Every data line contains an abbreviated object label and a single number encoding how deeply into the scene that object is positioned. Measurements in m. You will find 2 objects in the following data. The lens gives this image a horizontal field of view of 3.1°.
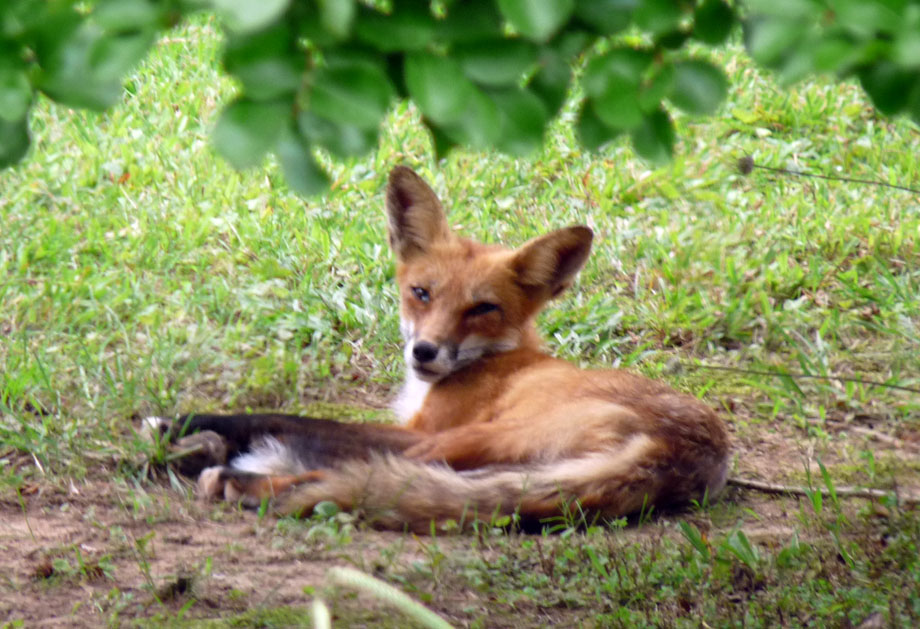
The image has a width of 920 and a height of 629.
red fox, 15.58
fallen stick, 15.58
